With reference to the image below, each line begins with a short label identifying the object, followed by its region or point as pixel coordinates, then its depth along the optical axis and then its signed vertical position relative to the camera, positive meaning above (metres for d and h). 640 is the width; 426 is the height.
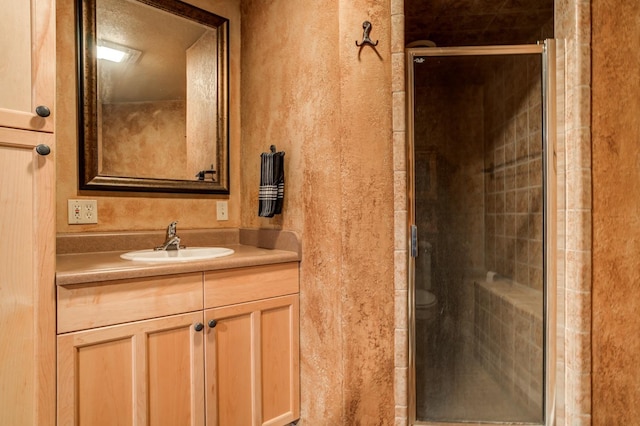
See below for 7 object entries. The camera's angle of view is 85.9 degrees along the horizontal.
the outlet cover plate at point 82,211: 1.56 +0.01
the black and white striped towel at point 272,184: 1.65 +0.14
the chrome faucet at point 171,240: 1.61 -0.13
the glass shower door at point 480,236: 1.64 -0.13
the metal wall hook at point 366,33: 1.44 +0.75
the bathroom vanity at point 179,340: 1.10 -0.47
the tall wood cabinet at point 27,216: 0.99 -0.01
